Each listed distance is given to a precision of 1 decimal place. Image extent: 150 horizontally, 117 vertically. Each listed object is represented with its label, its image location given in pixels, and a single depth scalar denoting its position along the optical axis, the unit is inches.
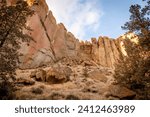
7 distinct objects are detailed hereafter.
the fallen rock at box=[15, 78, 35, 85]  467.0
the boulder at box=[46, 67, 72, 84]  510.0
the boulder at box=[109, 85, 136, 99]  380.9
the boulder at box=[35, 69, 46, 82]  516.9
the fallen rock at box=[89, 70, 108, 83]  609.5
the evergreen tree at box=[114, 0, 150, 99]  323.9
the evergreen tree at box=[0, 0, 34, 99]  338.5
